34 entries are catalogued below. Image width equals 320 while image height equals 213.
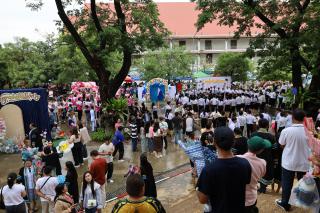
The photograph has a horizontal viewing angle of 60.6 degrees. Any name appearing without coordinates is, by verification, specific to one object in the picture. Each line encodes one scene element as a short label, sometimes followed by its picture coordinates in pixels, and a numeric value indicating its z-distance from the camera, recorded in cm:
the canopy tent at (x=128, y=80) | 2436
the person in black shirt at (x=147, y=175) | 558
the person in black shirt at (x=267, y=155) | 552
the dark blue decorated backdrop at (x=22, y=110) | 1147
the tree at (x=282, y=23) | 1132
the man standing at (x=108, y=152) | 784
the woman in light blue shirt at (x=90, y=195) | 516
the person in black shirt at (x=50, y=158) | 724
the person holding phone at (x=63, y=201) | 461
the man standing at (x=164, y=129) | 1024
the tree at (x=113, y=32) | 1310
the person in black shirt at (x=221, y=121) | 1048
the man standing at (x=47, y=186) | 560
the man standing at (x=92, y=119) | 1351
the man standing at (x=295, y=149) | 431
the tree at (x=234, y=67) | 2251
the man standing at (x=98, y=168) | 619
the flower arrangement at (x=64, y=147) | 876
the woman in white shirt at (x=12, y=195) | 548
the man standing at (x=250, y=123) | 1055
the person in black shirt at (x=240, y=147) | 535
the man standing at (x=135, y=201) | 273
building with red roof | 3587
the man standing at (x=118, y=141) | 941
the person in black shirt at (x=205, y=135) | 652
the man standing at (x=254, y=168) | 339
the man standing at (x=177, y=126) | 1094
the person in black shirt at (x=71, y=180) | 581
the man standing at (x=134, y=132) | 1067
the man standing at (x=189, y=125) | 1095
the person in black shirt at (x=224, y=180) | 266
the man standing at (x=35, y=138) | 1027
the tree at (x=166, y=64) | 2434
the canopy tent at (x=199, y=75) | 2437
